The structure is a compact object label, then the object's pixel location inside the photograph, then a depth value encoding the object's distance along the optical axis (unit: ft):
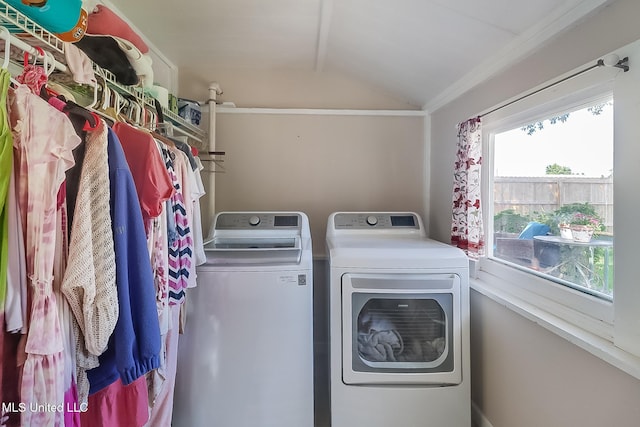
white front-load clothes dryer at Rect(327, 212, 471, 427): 4.84
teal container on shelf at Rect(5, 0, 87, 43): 2.58
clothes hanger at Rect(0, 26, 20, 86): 2.20
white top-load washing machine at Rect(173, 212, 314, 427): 4.72
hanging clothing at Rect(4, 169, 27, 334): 2.14
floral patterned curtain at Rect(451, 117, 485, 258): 5.25
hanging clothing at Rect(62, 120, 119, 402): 2.54
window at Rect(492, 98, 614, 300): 3.49
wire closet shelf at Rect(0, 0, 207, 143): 2.48
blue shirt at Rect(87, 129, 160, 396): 2.83
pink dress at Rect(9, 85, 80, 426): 2.22
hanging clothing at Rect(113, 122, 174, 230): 3.37
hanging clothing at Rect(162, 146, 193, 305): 4.01
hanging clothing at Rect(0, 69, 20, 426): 2.08
